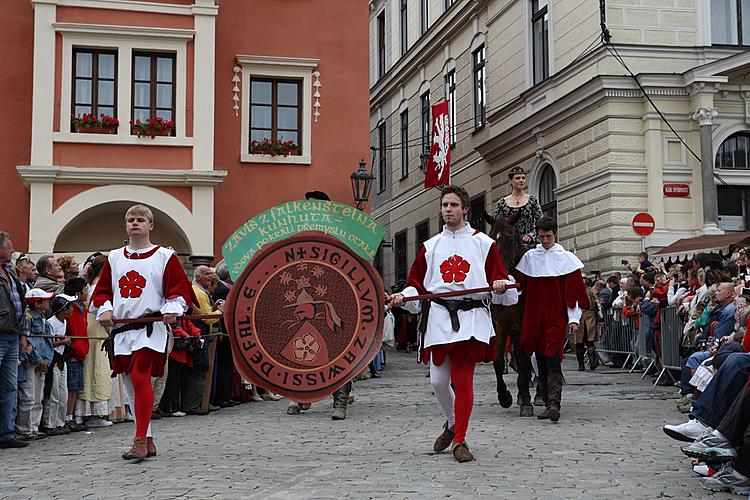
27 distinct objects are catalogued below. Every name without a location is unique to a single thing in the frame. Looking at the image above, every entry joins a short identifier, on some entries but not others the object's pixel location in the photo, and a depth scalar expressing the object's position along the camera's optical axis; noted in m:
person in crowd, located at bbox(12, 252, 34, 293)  10.63
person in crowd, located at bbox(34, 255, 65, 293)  11.02
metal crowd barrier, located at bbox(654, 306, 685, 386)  14.66
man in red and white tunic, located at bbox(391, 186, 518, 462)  7.90
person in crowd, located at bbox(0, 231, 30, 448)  9.52
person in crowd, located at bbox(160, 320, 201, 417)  12.30
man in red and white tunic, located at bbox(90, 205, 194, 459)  8.23
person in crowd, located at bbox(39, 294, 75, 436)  10.62
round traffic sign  20.92
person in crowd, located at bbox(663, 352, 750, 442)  7.12
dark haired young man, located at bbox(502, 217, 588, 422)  10.60
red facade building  20.55
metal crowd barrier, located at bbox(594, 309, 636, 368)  18.02
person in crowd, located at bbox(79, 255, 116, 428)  11.22
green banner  8.91
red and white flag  26.16
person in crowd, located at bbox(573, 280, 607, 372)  18.70
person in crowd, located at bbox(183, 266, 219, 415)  12.65
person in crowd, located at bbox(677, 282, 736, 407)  10.80
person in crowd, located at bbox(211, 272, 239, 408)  13.55
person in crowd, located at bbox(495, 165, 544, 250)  11.25
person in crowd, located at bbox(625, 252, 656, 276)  18.69
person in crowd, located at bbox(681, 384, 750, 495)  6.57
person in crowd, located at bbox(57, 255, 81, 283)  11.63
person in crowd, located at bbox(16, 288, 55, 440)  10.12
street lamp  20.41
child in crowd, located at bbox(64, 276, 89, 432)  11.01
